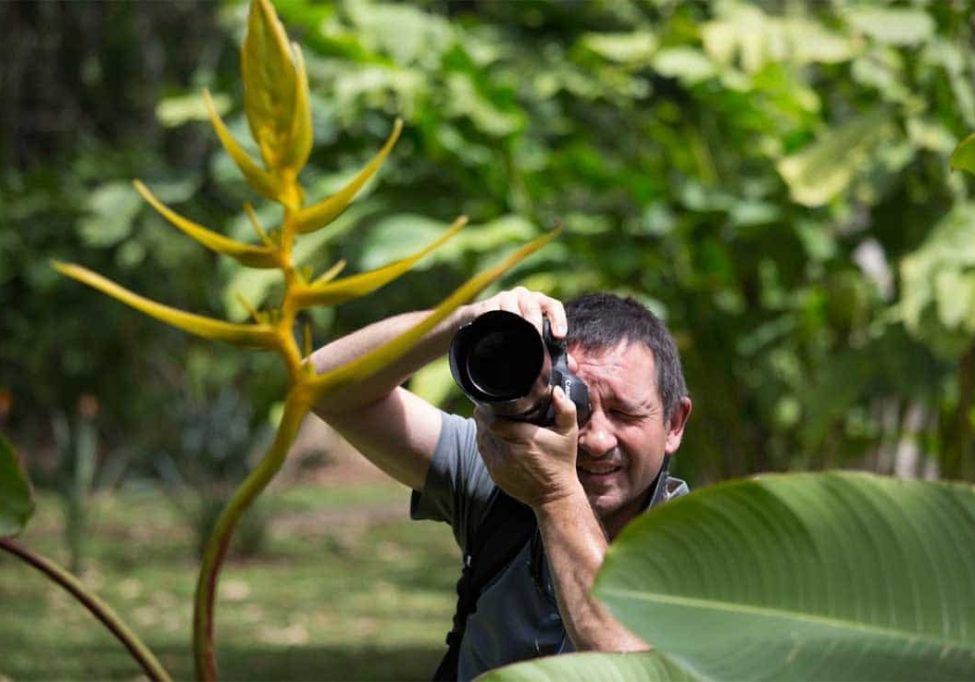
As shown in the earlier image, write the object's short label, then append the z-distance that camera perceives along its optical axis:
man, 3.92
